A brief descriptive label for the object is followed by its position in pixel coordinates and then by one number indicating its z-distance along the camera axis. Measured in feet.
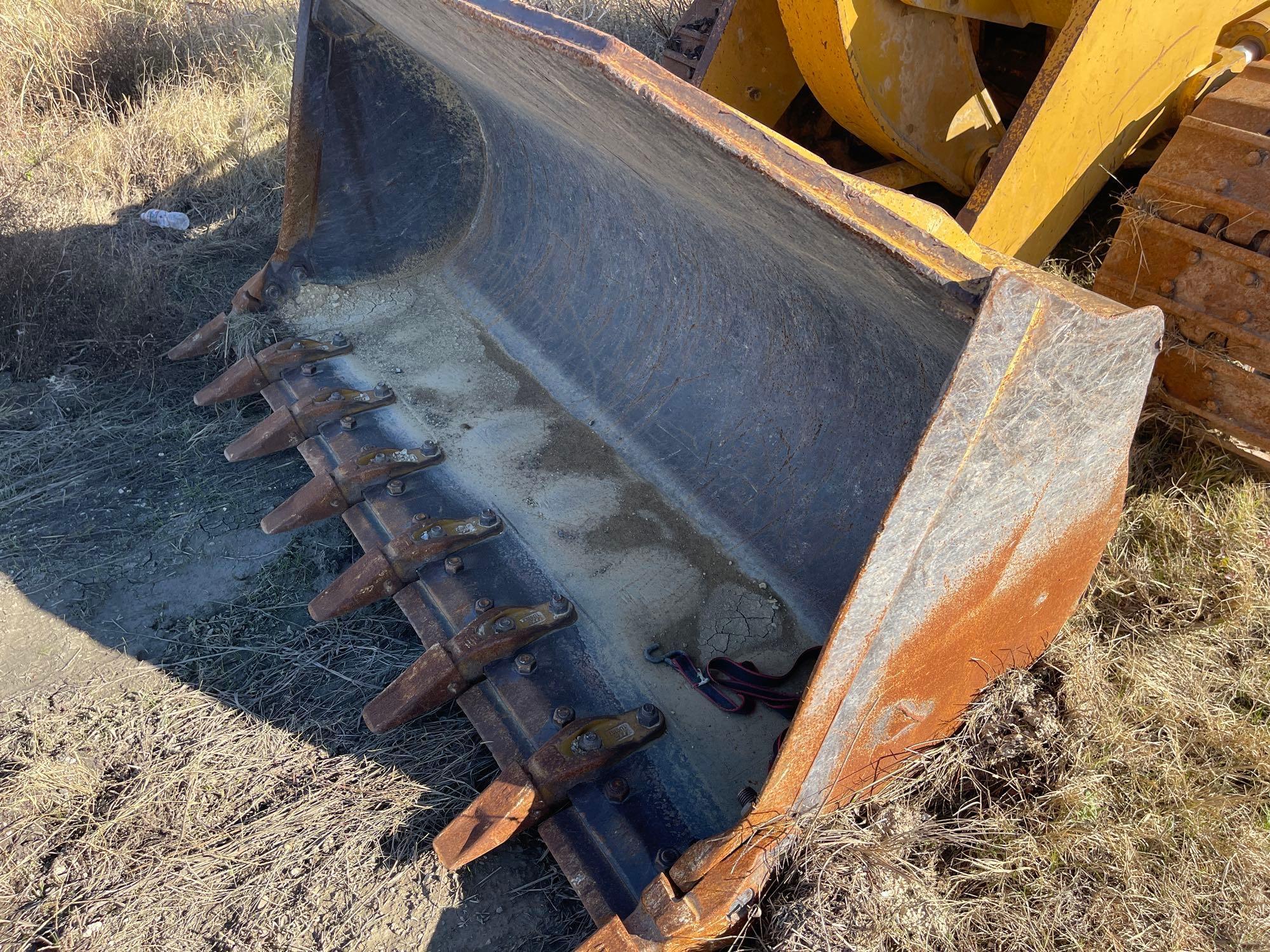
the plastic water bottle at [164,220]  14.98
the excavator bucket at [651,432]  4.90
